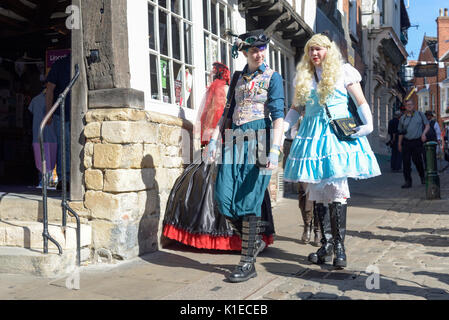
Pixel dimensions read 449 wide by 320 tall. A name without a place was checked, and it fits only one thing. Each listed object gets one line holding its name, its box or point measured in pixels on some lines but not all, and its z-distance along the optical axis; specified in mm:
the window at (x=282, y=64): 9185
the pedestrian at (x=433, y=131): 10739
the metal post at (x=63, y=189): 4129
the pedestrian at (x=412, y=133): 9664
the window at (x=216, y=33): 6316
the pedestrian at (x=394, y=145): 14071
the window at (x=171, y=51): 5094
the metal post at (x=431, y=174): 8438
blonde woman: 3850
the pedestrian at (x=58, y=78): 5312
